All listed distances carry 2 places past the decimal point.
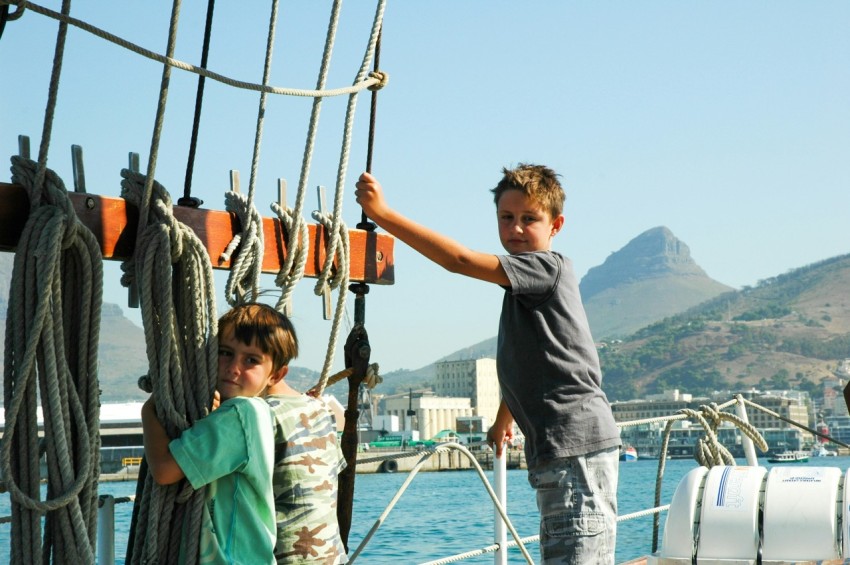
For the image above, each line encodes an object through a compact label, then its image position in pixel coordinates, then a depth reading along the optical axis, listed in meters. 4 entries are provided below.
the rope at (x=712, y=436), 4.63
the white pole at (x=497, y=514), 3.61
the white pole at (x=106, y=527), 2.38
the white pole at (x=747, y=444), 4.75
